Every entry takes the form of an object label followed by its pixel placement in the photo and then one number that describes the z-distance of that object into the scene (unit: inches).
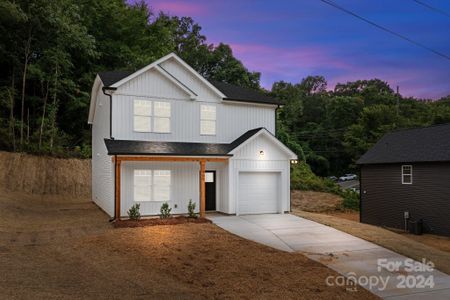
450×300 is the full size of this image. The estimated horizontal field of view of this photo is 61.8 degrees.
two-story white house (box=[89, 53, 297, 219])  649.6
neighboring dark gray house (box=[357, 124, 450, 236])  747.4
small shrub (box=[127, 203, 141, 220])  599.5
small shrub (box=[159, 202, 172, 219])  623.5
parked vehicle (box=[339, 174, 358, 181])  2392.5
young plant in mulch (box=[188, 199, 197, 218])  637.3
